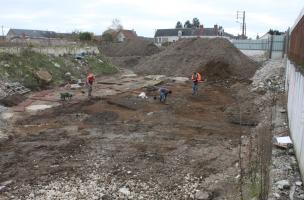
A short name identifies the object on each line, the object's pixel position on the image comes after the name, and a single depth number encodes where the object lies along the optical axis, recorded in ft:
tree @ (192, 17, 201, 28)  376.27
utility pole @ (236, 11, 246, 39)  192.95
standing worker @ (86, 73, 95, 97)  61.82
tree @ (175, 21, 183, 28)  388.55
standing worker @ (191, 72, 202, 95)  62.28
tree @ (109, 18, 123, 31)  299.99
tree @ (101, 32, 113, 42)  193.57
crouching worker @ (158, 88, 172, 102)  57.11
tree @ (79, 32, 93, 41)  157.99
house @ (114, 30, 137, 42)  237.12
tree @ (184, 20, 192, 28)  365.36
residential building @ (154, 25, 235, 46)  246.47
